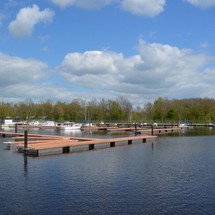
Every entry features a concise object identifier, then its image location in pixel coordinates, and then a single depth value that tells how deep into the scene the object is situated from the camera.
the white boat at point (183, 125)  67.88
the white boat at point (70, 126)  54.52
